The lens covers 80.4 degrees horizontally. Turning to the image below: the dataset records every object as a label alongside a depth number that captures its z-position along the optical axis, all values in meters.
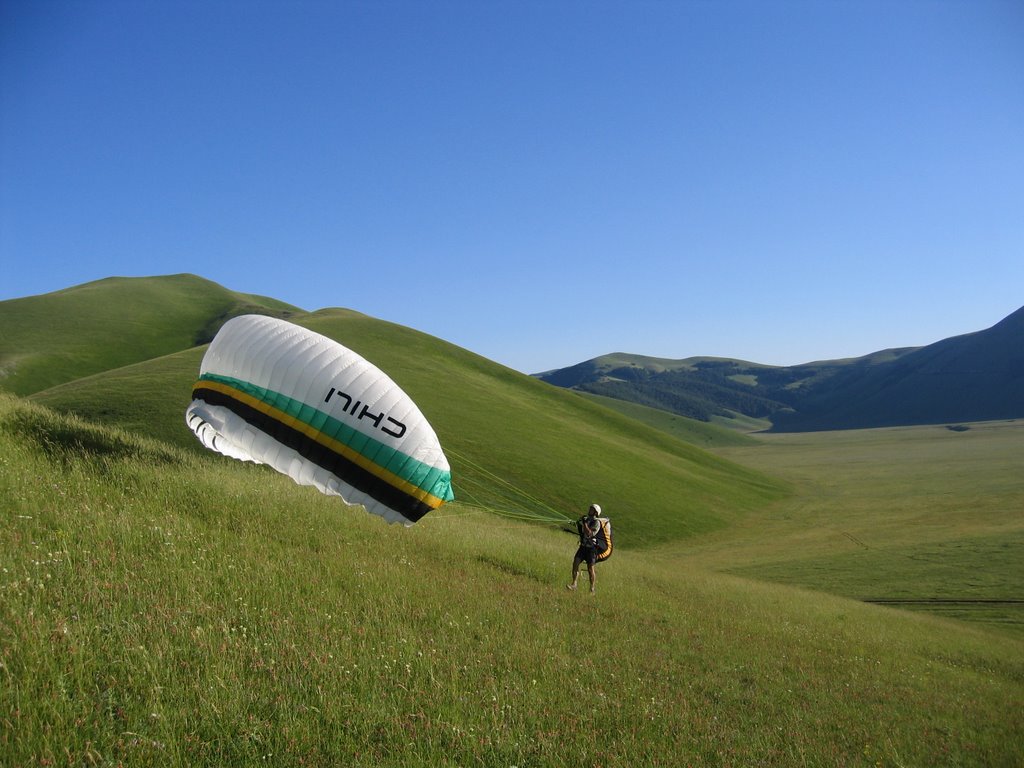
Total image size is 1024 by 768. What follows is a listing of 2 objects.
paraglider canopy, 12.56
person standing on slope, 14.06
